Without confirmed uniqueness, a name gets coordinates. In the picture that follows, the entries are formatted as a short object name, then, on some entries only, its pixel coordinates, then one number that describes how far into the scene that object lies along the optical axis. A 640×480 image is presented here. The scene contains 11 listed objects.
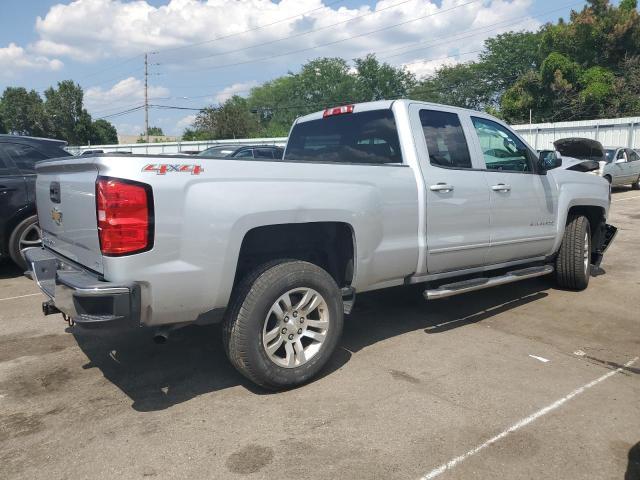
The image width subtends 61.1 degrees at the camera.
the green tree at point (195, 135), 62.66
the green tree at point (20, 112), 70.56
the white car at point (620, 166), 18.48
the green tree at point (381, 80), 68.62
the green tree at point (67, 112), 68.38
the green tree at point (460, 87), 61.78
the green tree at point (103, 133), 73.19
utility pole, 51.91
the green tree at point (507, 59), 57.78
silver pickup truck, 3.02
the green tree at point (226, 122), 60.09
